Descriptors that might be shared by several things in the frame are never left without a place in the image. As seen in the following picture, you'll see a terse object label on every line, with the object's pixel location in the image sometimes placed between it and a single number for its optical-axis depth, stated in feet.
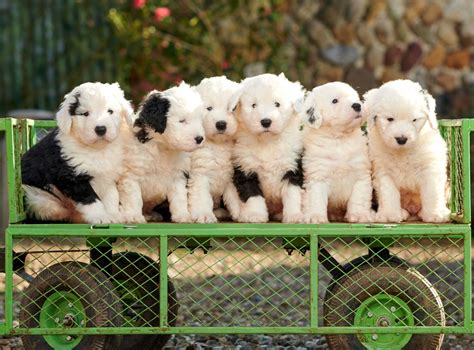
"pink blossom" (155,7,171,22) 37.35
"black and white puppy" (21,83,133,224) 18.21
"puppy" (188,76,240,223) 18.66
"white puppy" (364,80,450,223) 18.07
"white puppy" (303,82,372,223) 18.65
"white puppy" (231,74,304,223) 18.52
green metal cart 17.21
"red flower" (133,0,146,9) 37.55
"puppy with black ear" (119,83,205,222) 18.20
